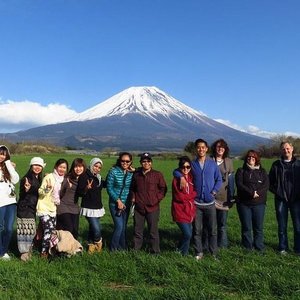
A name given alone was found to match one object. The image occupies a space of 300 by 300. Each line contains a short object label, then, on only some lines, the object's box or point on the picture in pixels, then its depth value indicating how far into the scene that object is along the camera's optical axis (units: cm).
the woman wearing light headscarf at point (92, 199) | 670
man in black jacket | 688
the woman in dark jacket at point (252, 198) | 685
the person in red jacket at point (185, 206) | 642
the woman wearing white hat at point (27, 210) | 641
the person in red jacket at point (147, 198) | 662
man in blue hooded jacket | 644
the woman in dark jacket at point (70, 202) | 665
